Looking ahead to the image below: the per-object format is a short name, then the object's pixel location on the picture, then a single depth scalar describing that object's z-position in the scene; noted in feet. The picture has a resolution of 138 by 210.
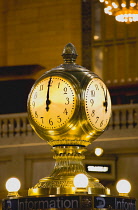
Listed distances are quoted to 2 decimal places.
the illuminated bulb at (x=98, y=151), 47.72
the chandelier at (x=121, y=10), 56.30
